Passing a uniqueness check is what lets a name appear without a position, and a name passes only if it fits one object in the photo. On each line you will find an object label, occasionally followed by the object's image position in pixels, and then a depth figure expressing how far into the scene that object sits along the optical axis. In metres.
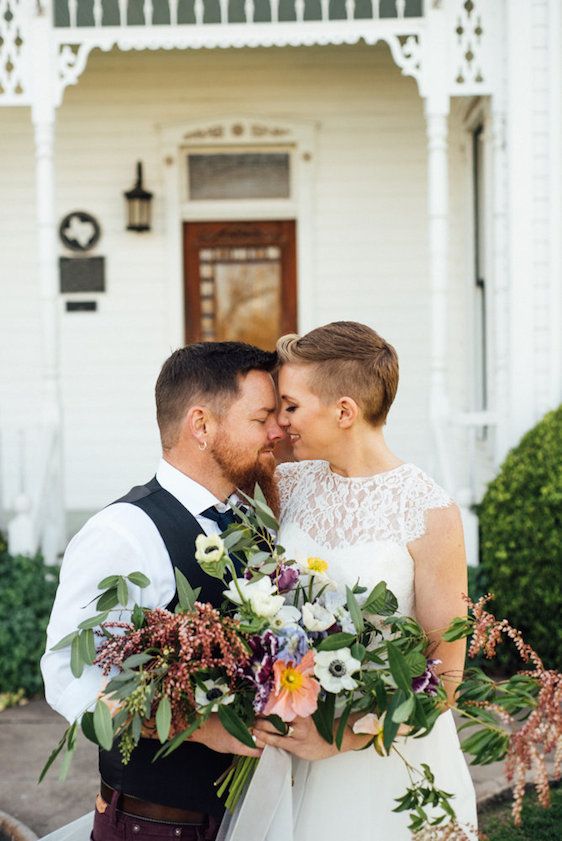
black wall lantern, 8.62
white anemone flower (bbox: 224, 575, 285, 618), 2.06
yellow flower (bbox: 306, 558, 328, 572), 2.25
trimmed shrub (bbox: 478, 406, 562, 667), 5.85
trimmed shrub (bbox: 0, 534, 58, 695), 6.06
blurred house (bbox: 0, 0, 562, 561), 8.66
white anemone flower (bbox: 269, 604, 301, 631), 2.09
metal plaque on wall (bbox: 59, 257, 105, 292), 8.80
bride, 2.40
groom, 2.23
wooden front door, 8.93
